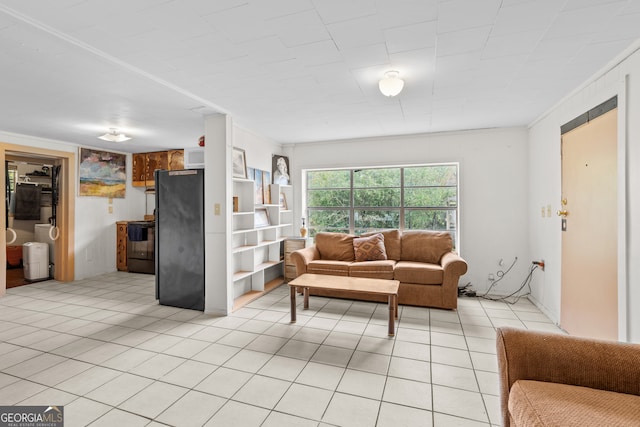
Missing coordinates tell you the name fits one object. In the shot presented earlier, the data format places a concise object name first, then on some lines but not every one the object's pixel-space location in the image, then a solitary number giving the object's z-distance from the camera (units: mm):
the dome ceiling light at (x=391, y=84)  2549
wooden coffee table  3043
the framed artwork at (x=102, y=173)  5395
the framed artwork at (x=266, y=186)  4871
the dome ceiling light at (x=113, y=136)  4363
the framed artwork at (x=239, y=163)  4055
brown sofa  3809
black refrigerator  3777
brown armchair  1170
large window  4879
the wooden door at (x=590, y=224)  2410
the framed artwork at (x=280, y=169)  5254
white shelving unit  4207
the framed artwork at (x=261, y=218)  4585
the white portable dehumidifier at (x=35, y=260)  5234
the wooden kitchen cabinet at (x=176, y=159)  5859
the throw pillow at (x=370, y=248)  4449
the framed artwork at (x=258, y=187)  4602
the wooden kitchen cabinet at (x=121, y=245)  5953
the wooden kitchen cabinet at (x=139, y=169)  6070
